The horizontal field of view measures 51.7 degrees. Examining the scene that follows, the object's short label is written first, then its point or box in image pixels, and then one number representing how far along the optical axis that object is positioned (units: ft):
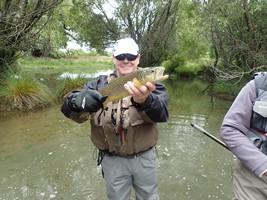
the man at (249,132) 6.23
